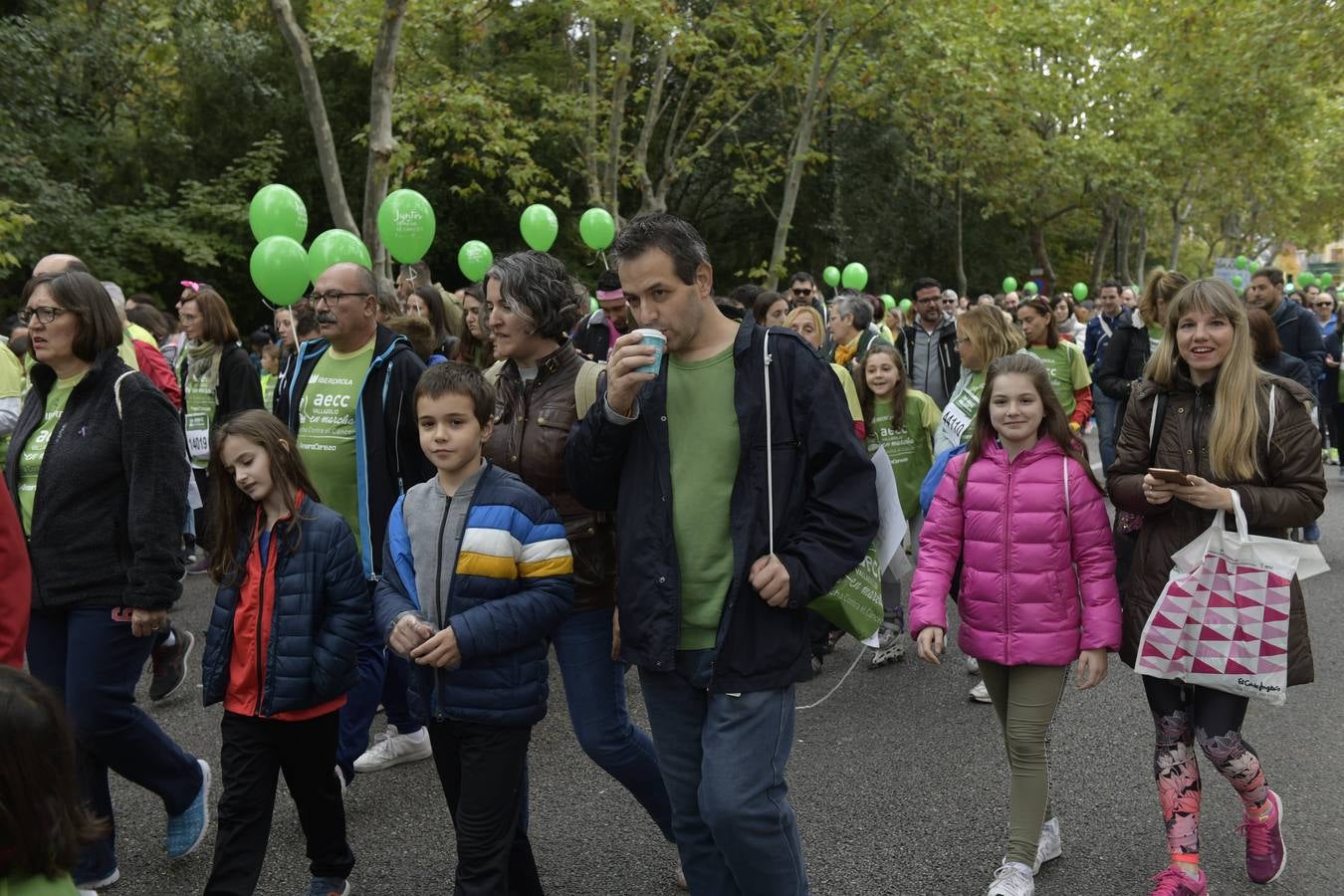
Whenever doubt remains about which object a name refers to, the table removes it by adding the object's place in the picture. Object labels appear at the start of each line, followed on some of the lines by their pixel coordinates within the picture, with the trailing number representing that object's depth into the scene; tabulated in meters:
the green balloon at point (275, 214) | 8.59
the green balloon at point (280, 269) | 7.38
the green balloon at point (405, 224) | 9.16
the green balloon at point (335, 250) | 7.62
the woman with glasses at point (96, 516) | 3.66
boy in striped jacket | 3.06
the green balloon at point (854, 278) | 16.31
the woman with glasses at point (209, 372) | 6.78
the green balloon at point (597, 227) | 11.95
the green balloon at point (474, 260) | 11.38
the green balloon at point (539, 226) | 11.14
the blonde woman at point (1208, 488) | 3.51
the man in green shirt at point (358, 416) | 4.14
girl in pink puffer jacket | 3.66
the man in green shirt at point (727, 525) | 2.77
